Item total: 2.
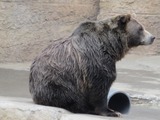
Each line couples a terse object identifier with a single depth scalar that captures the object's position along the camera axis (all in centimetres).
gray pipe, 1240
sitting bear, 1098
